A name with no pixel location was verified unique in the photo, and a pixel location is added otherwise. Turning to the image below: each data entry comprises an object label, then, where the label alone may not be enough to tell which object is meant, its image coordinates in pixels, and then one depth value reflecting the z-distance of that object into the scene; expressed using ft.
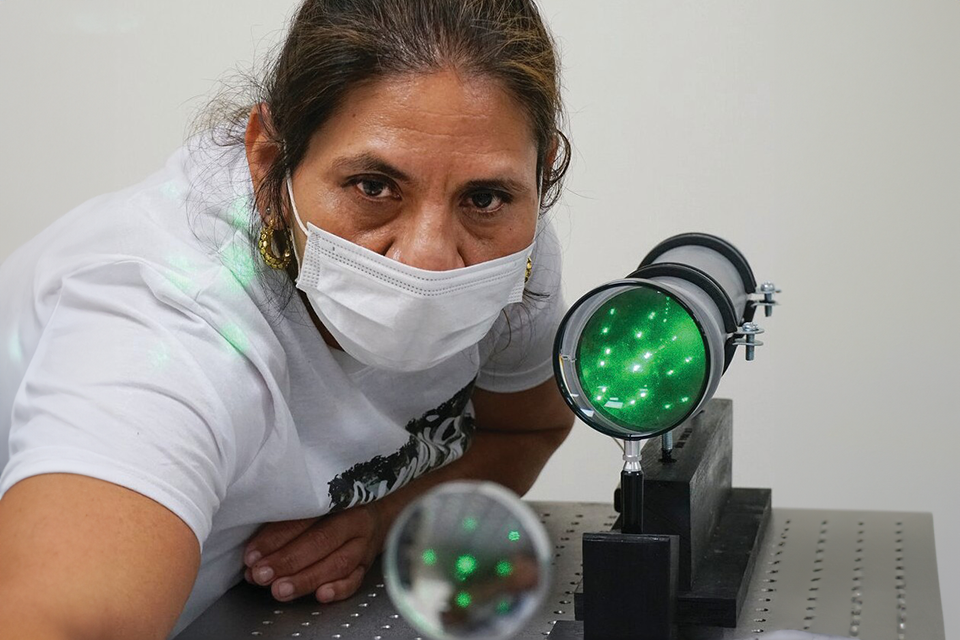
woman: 2.57
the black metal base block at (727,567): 3.05
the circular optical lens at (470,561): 2.79
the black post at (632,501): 2.85
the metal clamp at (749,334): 3.04
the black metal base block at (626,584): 2.79
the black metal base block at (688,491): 3.09
